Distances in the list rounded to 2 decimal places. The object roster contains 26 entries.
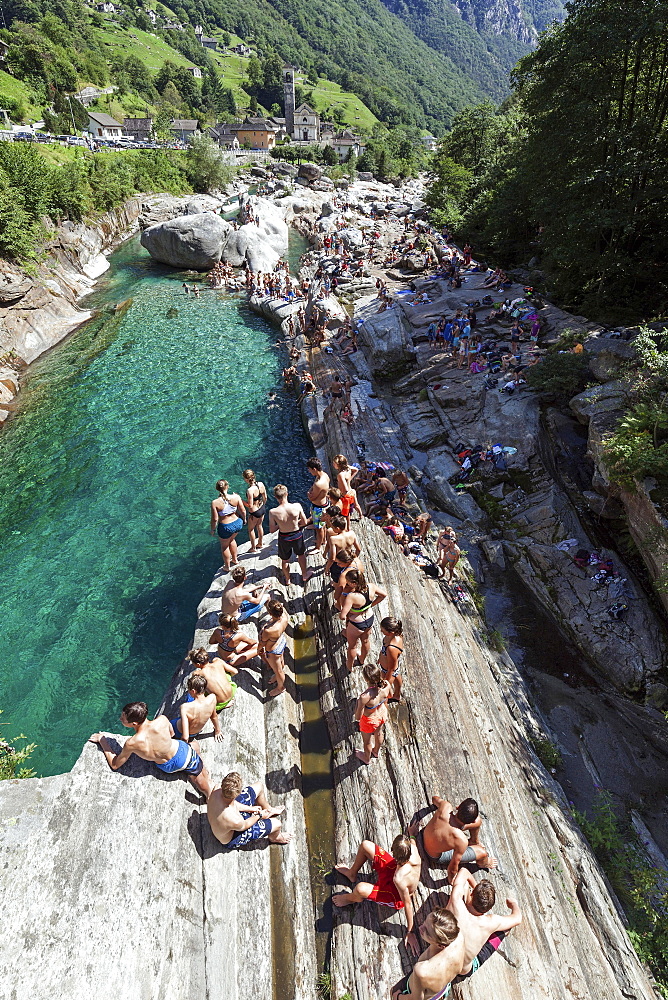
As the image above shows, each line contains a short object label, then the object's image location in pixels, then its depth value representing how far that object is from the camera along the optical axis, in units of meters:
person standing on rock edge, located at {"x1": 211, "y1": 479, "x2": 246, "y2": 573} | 10.23
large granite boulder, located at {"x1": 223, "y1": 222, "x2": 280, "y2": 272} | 38.19
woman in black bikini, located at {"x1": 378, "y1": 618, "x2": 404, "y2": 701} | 7.08
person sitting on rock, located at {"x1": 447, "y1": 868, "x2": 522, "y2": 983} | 4.68
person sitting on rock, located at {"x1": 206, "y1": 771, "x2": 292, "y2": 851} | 5.35
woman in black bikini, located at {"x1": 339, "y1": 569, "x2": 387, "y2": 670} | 7.64
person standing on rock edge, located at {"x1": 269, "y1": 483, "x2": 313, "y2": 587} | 9.52
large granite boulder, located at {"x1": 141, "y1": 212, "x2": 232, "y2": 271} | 36.47
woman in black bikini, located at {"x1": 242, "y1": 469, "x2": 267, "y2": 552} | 10.85
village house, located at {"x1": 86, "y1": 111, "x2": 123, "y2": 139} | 77.97
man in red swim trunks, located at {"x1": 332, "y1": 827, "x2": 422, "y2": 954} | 5.11
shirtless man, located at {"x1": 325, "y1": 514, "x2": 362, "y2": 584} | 8.84
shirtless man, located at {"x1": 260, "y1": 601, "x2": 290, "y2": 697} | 7.44
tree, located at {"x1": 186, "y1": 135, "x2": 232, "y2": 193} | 60.41
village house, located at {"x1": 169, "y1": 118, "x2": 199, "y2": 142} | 98.44
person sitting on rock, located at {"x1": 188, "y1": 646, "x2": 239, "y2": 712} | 6.79
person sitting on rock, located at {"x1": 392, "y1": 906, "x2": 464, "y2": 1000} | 4.34
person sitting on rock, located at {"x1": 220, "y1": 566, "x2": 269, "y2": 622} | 8.34
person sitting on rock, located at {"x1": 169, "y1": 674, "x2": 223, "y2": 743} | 6.26
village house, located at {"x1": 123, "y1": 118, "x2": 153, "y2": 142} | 85.25
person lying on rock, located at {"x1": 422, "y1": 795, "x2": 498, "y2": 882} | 5.55
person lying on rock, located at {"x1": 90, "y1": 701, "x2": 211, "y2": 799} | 5.74
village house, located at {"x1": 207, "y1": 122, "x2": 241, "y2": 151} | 98.31
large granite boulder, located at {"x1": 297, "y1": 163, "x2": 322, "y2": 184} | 81.75
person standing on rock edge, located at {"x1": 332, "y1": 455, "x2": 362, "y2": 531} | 11.03
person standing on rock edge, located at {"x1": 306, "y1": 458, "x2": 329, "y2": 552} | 10.75
